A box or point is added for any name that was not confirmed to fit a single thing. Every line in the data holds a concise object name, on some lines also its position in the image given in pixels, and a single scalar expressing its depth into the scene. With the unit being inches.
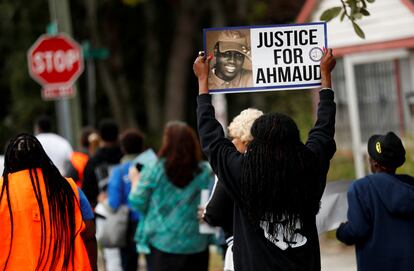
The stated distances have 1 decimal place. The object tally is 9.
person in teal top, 566.3
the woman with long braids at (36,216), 392.0
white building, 1005.9
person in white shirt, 702.0
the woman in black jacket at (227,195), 414.4
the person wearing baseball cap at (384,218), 413.3
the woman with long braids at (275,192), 345.5
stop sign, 984.6
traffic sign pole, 1045.9
